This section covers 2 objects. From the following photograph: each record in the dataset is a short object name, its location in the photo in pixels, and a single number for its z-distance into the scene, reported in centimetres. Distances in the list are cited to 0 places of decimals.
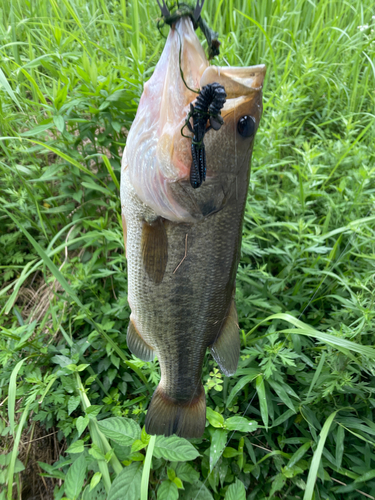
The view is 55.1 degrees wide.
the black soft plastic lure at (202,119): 28
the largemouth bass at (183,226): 33
